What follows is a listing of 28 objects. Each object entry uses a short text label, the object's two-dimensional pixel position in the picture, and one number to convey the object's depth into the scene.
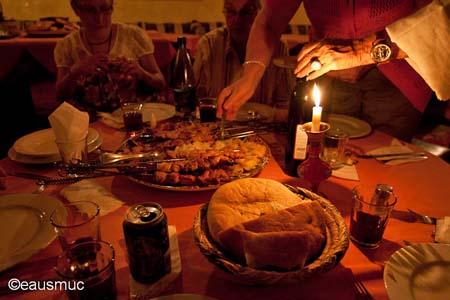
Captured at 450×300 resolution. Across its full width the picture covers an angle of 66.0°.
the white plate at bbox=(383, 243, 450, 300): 0.82
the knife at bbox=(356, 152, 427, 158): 1.60
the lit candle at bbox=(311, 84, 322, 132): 1.13
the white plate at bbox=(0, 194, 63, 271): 0.98
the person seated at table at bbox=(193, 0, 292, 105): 2.83
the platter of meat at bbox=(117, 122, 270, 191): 1.30
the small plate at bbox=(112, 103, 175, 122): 2.04
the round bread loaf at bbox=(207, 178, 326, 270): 0.85
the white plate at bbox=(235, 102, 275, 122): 2.01
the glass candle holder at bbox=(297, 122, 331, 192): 1.22
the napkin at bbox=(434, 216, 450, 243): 1.07
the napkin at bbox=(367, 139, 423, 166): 1.56
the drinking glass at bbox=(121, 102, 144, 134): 1.85
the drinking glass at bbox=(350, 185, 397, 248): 1.06
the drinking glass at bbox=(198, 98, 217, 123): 1.91
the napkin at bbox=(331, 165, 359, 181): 1.45
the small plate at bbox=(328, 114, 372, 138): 1.84
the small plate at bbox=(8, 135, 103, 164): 1.50
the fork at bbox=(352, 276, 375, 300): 0.88
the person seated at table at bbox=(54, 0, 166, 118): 2.15
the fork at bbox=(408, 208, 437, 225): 1.15
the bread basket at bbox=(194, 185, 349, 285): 0.81
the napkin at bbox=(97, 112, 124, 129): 1.94
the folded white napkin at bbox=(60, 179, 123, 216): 1.26
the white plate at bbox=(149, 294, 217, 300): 0.81
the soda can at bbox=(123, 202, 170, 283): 0.85
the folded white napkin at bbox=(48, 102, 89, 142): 1.40
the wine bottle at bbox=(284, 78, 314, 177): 1.40
